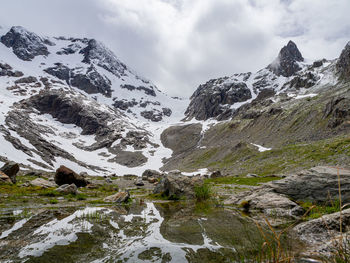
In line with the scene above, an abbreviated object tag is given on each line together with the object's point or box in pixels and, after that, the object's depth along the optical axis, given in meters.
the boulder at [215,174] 80.09
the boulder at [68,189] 26.74
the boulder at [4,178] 31.97
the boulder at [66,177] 35.72
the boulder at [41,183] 32.20
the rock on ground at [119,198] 23.23
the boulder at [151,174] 83.00
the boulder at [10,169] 36.31
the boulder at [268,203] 16.45
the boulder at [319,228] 9.98
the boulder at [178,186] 27.75
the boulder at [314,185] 17.22
